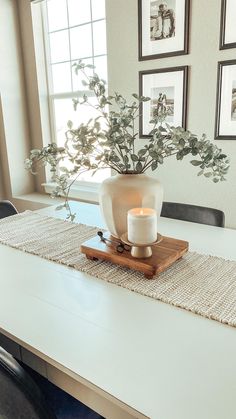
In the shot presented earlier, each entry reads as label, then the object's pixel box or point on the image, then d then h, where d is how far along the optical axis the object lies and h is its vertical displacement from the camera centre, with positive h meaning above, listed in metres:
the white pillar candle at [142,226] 0.97 -0.32
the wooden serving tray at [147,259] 0.98 -0.43
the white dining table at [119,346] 0.58 -0.48
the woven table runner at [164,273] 0.85 -0.47
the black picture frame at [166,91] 2.03 +0.15
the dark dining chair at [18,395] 0.63 -0.53
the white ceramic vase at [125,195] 1.06 -0.25
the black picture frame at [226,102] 1.84 +0.06
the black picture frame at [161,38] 1.93 +0.46
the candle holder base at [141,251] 1.01 -0.41
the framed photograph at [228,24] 1.76 +0.47
